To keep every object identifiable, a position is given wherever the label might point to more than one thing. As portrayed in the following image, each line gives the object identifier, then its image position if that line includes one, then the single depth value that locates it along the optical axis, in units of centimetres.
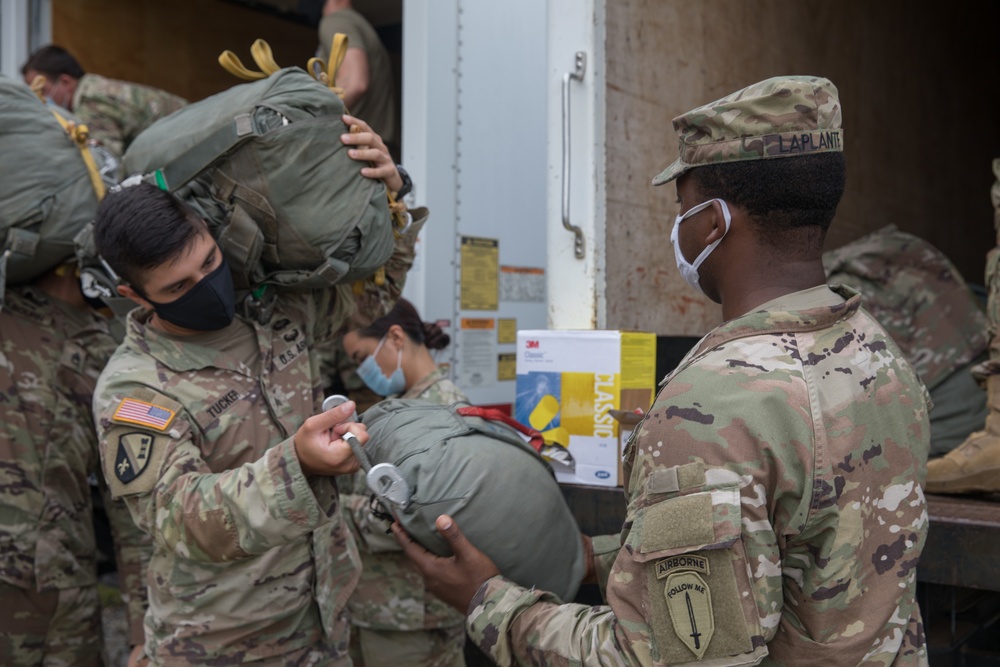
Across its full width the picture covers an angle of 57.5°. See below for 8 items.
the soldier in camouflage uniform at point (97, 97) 420
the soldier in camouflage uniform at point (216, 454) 165
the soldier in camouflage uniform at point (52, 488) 259
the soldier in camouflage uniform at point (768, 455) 112
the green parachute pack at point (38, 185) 238
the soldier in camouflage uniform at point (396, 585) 266
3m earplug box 237
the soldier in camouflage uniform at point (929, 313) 324
